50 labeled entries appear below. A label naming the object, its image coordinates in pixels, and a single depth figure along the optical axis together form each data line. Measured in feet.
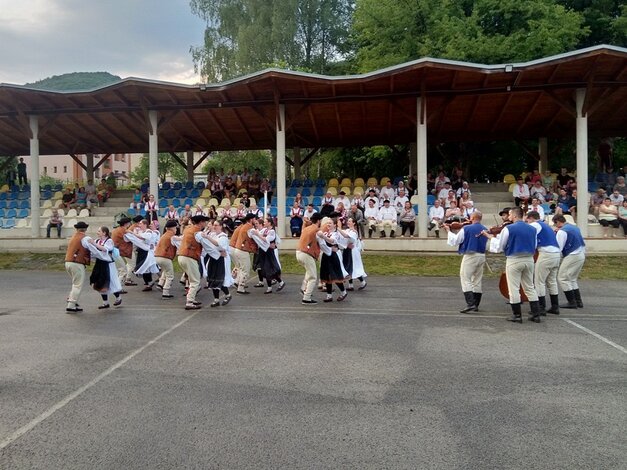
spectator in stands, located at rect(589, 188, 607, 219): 61.42
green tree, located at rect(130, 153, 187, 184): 182.29
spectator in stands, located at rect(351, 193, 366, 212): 64.85
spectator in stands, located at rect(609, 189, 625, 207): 60.37
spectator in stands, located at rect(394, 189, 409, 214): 63.72
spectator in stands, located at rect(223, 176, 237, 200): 79.01
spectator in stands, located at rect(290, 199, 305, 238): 62.54
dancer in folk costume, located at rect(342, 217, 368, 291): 40.45
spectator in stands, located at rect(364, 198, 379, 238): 62.54
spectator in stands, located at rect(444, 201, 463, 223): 56.90
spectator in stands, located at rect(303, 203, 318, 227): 58.59
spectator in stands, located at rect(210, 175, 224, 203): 78.43
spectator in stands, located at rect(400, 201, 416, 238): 60.90
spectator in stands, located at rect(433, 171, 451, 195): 70.22
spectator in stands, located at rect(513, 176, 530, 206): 66.80
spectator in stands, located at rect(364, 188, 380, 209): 64.64
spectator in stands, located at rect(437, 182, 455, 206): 64.89
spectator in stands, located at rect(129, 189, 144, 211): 73.58
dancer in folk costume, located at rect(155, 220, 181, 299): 38.63
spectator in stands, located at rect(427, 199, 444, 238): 61.16
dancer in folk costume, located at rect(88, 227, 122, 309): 33.81
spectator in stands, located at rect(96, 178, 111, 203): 85.35
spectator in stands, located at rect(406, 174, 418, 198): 72.38
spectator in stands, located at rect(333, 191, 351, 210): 63.66
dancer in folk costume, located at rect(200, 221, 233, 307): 34.12
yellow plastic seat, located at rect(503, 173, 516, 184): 77.89
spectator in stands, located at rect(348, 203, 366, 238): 59.77
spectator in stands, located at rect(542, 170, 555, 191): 69.51
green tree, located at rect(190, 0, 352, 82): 109.70
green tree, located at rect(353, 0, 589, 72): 77.82
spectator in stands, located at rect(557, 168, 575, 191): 70.25
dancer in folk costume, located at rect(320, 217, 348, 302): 36.17
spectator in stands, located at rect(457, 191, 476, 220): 58.03
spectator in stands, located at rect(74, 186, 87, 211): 79.85
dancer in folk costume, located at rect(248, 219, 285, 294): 39.55
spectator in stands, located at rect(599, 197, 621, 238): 58.18
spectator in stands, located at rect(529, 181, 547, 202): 64.69
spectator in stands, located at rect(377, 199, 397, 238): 61.67
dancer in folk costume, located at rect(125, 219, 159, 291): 42.09
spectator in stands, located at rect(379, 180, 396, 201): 67.26
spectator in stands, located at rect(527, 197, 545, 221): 53.59
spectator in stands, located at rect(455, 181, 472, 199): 65.82
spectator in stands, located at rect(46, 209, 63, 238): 69.77
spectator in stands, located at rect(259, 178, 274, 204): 74.58
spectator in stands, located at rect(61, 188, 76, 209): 79.42
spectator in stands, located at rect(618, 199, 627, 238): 57.47
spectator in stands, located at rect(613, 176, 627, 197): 66.08
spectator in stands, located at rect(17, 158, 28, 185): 97.25
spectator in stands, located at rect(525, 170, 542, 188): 69.41
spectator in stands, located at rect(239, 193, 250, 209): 69.07
